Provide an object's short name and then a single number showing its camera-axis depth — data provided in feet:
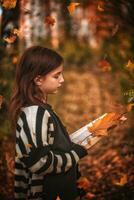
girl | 10.60
